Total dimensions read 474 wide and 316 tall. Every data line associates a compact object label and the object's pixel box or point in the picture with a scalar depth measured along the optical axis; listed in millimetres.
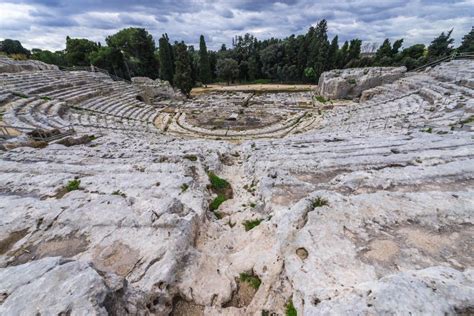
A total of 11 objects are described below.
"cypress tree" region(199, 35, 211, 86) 48312
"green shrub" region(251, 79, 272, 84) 56094
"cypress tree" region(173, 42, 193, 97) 35719
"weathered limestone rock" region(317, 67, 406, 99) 31612
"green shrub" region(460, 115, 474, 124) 11344
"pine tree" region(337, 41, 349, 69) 49438
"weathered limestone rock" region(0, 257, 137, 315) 2354
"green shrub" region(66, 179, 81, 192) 6119
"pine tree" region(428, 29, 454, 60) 40812
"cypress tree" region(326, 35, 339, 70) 48125
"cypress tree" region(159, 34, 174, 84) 43034
